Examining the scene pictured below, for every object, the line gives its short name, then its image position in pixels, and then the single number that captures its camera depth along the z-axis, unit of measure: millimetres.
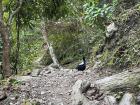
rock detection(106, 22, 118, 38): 7057
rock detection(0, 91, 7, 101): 5449
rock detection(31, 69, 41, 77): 8578
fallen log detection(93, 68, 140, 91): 5004
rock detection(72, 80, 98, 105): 5187
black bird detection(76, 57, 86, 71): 8789
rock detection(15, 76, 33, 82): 6971
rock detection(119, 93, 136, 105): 4578
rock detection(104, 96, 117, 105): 4857
